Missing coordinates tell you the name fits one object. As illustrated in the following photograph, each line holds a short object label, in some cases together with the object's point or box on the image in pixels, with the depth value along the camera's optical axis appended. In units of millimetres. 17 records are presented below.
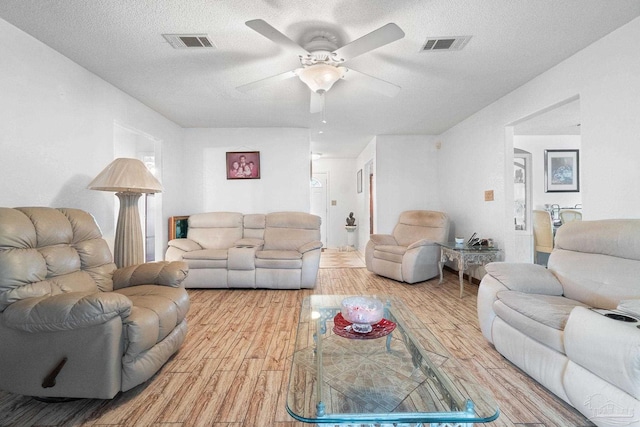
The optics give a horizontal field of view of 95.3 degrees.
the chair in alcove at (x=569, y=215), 4555
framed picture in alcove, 5195
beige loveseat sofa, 3869
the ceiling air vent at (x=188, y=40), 2234
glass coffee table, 1067
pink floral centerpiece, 1620
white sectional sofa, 1271
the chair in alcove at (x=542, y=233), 3846
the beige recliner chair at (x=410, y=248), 4016
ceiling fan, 1802
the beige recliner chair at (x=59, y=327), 1488
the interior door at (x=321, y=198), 7836
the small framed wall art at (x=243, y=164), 4902
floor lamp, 2512
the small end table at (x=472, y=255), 3465
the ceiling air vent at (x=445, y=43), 2264
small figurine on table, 7645
